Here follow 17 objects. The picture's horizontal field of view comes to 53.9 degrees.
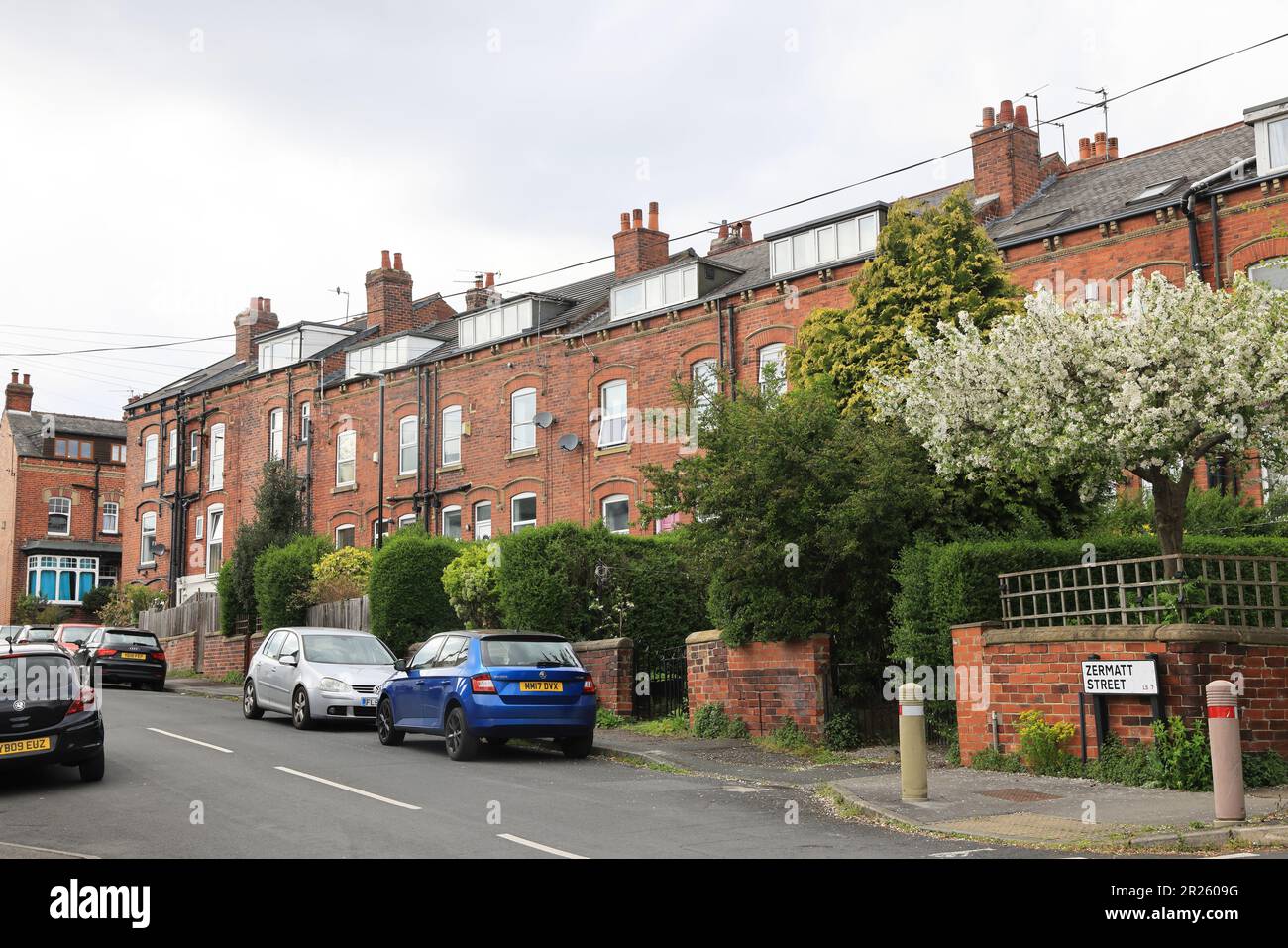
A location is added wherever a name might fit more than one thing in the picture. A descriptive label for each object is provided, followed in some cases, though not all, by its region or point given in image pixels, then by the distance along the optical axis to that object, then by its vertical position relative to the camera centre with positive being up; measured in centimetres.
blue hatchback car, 1531 -82
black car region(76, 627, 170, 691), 2984 -53
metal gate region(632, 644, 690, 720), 2012 -101
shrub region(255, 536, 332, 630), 3164 +116
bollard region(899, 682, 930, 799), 1188 -126
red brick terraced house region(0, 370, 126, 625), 6150 +660
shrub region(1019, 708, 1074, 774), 1329 -140
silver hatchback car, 1900 -69
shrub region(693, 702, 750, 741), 1767 -146
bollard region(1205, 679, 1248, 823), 980 -118
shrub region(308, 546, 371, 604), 3059 +129
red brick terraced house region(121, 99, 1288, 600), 2367 +707
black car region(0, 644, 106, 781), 1252 -77
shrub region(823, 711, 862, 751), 1631 -149
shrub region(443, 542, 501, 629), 2319 +74
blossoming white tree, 1348 +242
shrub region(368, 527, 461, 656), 2643 +73
